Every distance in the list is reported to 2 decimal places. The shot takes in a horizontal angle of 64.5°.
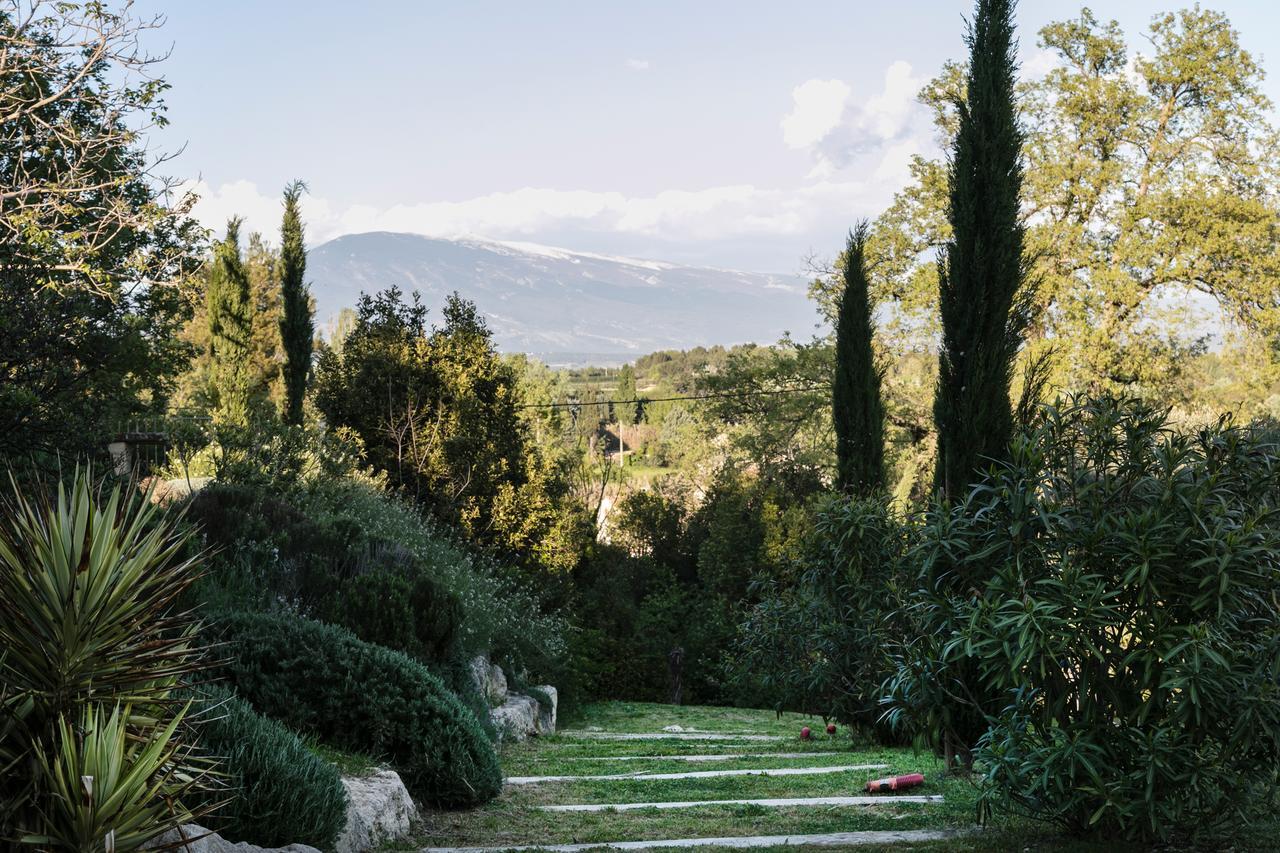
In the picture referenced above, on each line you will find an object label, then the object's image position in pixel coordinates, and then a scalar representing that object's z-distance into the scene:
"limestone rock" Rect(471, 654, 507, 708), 12.07
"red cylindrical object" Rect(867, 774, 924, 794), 7.54
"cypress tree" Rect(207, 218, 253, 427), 28.81
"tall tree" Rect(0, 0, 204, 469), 8.77
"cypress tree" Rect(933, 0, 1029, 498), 9.54
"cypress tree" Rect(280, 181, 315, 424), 23.38
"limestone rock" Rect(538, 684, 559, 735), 14.61
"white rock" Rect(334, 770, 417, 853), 5.33
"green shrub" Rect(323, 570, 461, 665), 9.09
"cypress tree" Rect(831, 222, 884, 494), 15.67
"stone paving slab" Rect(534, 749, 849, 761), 10.21
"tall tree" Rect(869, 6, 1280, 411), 22.42
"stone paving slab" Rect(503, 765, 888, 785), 8.59
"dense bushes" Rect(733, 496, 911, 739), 9.20
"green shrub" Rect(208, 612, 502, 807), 6.48
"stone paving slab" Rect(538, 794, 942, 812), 7.10
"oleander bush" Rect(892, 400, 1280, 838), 4.91
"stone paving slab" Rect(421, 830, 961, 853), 5.63
